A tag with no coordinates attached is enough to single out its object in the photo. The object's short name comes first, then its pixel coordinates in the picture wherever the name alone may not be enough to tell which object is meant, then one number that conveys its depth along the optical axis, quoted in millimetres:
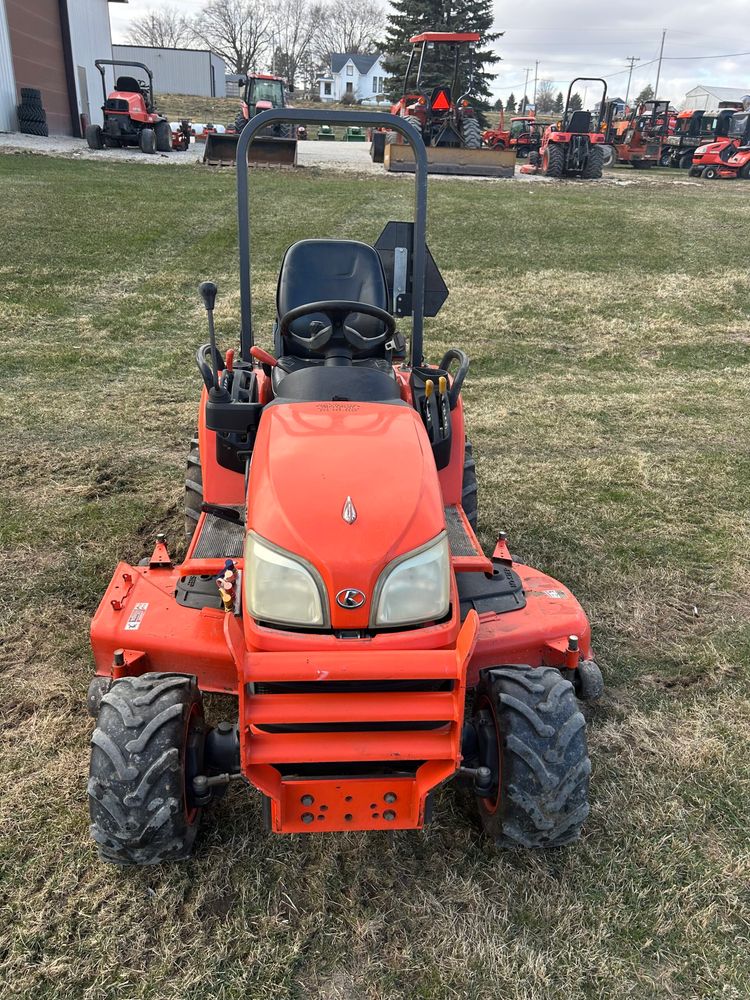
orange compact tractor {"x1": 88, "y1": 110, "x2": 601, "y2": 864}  2297
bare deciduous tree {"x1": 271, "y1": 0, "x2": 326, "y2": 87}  78938
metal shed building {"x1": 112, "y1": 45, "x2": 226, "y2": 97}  58406
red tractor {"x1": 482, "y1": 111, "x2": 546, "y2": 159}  28922
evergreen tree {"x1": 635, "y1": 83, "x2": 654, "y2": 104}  91419
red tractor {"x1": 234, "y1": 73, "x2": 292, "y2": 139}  24156
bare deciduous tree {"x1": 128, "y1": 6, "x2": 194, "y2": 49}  86250
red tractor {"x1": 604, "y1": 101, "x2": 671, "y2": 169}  27828
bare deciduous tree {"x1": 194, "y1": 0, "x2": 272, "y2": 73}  74312
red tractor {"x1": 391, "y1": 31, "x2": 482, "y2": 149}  20402
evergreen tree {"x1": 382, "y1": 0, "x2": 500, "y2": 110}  39469
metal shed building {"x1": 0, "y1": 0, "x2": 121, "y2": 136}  22969
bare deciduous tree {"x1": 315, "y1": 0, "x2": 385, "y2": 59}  90812
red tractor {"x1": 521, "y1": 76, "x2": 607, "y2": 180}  21484
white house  82062
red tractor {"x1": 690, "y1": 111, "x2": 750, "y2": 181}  24797
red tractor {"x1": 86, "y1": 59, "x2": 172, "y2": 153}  21344
